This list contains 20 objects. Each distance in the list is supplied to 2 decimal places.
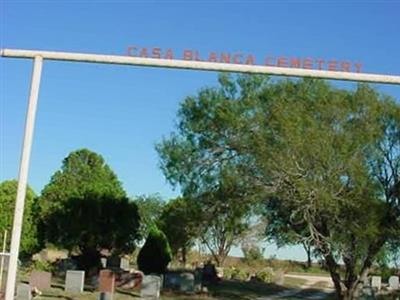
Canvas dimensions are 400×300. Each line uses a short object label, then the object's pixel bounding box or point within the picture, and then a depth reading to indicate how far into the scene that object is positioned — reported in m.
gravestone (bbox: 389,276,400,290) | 43.97
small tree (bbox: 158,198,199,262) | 32.47
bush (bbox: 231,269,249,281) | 54.72
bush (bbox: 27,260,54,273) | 40.81
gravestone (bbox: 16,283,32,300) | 25.53
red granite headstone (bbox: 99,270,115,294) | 29.62
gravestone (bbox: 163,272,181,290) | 36.38
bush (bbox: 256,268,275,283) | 54.04
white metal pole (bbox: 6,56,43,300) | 12.43
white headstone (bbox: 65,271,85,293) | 31.05
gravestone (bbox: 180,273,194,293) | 35.50
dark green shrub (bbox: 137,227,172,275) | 40.00
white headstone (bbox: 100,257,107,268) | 41.47
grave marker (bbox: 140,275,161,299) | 30.69
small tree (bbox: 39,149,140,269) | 38.94
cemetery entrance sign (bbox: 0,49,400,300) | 12.46
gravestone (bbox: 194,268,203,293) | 36.11
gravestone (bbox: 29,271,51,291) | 30.84
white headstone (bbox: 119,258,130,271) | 43.81
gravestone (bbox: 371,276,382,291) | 43.56
